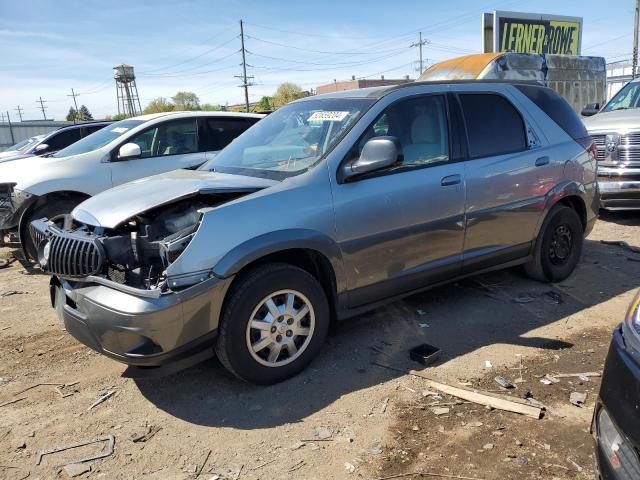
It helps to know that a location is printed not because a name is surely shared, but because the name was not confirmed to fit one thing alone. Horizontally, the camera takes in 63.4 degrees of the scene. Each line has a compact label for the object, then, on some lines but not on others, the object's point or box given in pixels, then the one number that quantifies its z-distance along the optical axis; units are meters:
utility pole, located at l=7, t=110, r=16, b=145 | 30.97
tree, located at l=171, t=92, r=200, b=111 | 79.31
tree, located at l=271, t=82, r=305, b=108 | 58.82
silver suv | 3.08
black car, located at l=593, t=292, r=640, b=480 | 1.83
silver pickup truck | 7.37
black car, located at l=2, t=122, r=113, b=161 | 11.16
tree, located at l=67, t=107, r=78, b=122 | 84.55
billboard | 19.94
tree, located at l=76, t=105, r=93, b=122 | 74.74
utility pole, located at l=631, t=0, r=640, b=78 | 28.03
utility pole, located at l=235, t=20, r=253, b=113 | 56.09
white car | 6.34
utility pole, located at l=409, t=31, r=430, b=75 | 72.06
